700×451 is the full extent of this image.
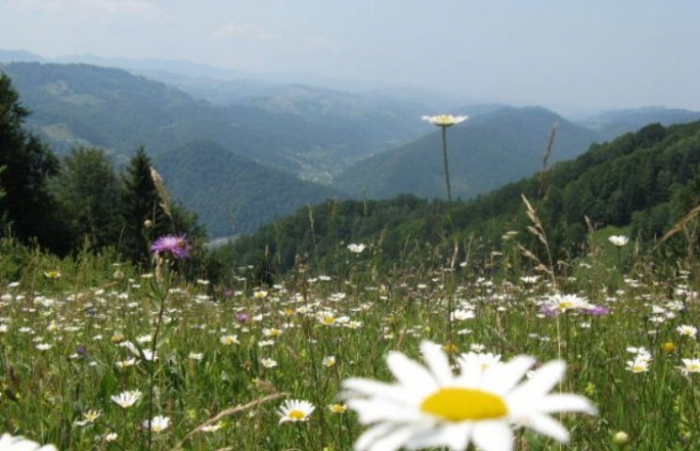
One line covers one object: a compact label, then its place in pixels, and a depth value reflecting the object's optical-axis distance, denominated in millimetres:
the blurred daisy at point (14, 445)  948
